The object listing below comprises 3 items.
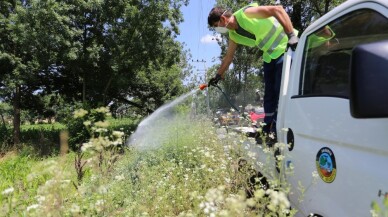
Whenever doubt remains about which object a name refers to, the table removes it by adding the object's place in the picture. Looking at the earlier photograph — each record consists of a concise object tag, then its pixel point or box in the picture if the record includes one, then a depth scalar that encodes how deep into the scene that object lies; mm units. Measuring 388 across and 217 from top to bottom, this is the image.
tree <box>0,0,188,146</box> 15773
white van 1468
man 3328
